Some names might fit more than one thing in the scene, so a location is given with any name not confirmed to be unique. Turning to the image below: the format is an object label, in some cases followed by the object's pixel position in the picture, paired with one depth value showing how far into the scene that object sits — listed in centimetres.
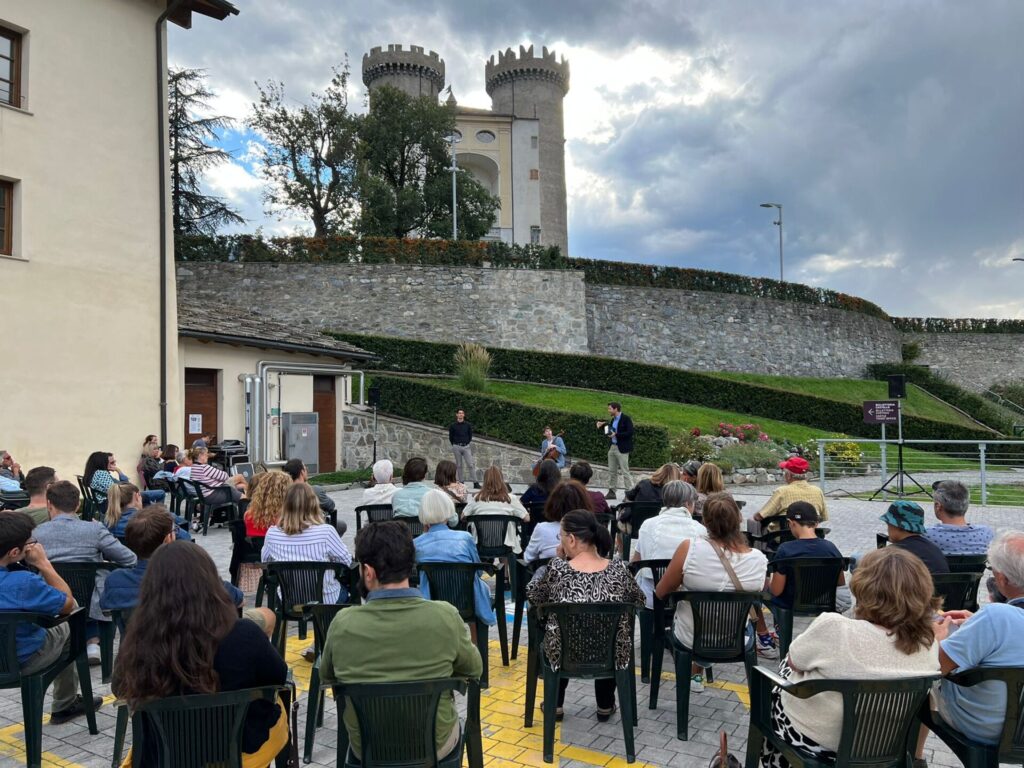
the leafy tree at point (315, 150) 3266
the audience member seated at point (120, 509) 596
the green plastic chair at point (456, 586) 471
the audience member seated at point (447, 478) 742
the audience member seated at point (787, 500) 662
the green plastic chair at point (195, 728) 257
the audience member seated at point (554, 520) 509
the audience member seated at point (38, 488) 580
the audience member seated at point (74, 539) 481
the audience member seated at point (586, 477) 692
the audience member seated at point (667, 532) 496
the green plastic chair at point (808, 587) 489
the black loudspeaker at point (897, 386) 1470
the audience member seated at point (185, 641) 255
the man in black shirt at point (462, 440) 1702
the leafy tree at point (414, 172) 3303
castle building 4825
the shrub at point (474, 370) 2155
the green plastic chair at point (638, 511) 765
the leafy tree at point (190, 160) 2964
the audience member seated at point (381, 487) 742
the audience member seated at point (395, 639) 285
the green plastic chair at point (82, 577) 458
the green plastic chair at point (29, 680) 361
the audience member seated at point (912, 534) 448
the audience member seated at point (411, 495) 673
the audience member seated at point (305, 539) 509
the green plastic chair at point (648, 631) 454
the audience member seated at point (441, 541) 479
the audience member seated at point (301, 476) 741
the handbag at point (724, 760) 305
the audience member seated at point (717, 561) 427
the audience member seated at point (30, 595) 371
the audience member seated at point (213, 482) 1042
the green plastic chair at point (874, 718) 271
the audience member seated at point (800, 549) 490
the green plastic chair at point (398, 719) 268
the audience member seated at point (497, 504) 661
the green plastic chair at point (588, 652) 372
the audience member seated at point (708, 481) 675
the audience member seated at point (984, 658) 284
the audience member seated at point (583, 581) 387
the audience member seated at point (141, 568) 381
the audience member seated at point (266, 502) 614
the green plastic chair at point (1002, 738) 278
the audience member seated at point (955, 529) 507
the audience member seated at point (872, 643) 281
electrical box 1784
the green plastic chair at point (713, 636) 403
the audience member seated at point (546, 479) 724
